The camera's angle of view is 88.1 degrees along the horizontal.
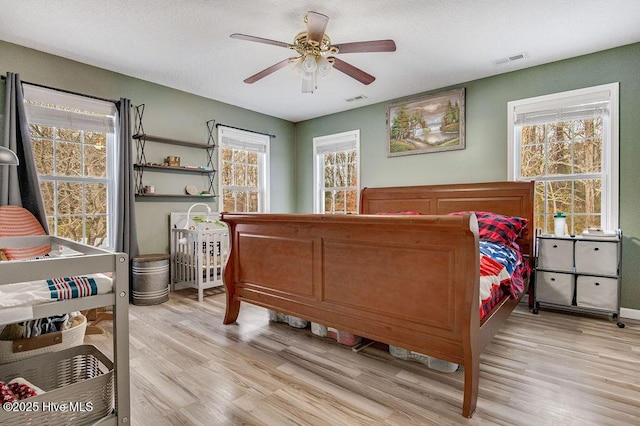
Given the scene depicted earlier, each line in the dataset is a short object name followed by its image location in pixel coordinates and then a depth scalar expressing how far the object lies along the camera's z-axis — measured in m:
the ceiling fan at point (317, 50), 2.44
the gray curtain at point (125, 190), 3.77
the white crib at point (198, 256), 3.94
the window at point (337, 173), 5.40
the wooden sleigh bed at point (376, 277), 1.73
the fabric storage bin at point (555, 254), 3.24
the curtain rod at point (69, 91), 3.25
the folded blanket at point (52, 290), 1.06
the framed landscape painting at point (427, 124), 4.24
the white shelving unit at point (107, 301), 1.07
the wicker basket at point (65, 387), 1.13
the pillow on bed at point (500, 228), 3.16
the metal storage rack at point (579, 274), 3.04
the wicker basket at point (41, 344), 1.77
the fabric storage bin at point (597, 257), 3.03
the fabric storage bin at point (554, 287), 3.23
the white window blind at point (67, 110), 3.34
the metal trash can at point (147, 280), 3.71
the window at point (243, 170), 5.10
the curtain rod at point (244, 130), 4.91
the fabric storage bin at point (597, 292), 3.03
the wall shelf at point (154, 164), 4.07
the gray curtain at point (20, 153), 3.07
